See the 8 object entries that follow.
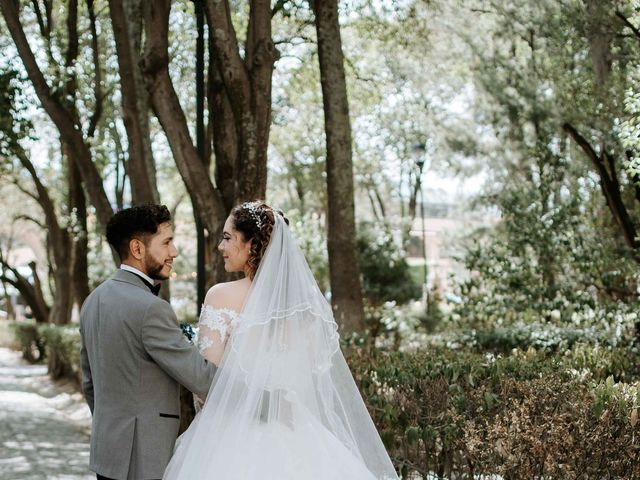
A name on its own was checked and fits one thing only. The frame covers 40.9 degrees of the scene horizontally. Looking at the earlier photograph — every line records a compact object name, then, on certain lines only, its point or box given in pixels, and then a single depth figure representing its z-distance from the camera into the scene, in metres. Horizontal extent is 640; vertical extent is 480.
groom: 4.13
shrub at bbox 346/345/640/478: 5.00
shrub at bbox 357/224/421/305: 22.59
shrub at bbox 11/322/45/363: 30.94
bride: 4.18
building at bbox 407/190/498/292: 34.00
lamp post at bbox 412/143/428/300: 27.02
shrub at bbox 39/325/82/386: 19.44
